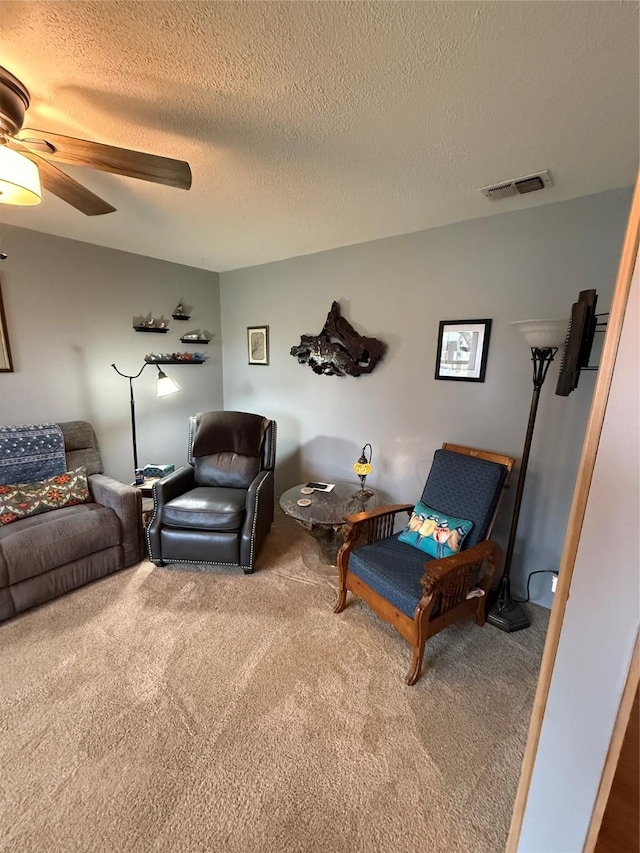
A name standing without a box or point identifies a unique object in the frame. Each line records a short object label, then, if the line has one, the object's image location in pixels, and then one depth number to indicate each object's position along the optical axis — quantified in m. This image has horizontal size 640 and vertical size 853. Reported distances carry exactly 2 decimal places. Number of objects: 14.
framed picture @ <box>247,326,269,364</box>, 3.52
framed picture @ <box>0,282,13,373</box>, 2.52
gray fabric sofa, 1.96
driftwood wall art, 2.74
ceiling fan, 1.14
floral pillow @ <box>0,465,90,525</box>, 2.17
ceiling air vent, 1.69
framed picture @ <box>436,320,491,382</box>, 2.27
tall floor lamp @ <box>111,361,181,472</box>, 3.03
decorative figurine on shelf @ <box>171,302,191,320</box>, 3.47
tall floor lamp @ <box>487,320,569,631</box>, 1.71
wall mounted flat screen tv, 1.53
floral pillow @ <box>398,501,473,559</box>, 1.96
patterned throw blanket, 2.34
